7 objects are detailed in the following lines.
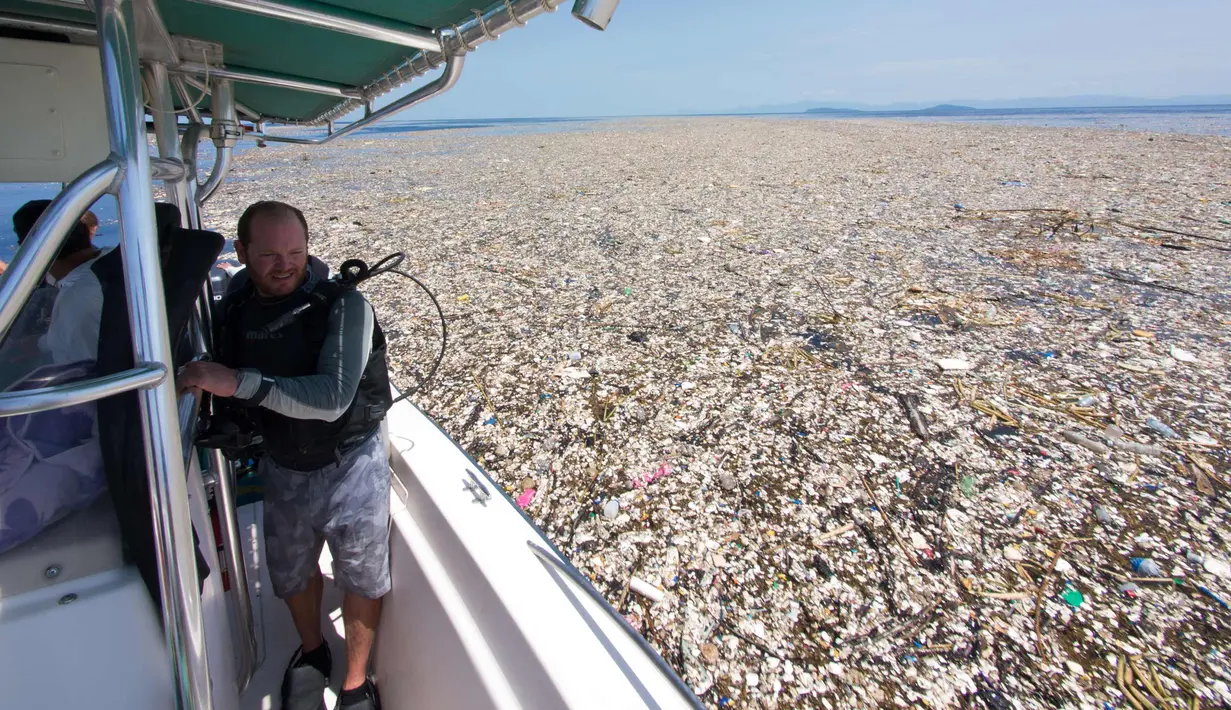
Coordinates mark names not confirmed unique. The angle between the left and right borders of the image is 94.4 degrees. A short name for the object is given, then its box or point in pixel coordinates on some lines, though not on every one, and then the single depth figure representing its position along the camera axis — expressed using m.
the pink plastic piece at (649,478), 2.95
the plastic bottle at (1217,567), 2.25
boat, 0.86
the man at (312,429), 1.58
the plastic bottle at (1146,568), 2.27
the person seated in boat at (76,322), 1.06
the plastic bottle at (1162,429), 3.09
